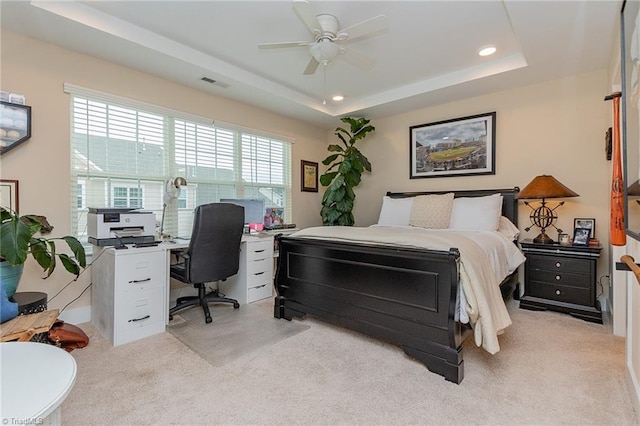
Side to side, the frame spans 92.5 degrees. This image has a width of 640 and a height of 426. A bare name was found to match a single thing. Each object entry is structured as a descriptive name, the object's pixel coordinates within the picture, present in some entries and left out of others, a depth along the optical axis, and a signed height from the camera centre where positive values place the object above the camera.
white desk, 2.36 -0.63
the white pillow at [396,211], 3.89 +0.03
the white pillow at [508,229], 3.23 -0.16
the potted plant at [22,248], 1.86 -0.22
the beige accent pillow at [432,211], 3.49 +0.04
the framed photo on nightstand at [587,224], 3.07 -0.10
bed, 1.87 -0.57
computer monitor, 3.92 +0.06
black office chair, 2.71 -0.35
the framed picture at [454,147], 3.78 +0.88
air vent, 3.33 +1.47
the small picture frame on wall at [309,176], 4.97 +0.63
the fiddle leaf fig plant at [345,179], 4.44 +0.51
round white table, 0.76 -0.48
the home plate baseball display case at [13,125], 2.33 +0.69
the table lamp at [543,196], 3.00 +0.19
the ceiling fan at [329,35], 2.05 +1.33
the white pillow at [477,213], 3.23 +0.01
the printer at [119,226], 2.54 -0.11
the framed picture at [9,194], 2.37 +0.15
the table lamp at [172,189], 3.14 +0.25
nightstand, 2.77 -0.62
